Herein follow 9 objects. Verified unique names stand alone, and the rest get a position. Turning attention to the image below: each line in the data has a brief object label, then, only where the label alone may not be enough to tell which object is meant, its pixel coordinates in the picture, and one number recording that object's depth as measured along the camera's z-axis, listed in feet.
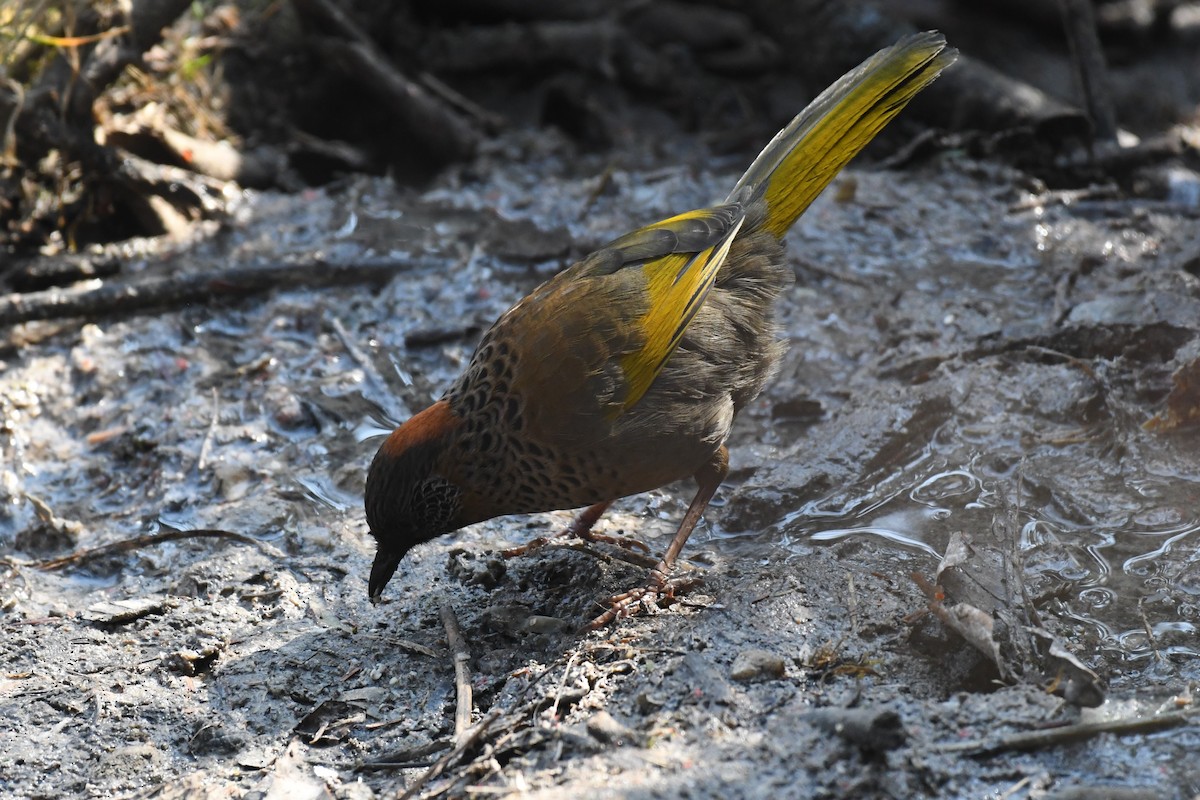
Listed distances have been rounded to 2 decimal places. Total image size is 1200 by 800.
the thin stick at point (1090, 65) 41.57
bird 23.40
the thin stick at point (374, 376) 32.64
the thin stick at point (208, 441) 29.99
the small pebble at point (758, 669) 19.56
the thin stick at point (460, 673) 19.65
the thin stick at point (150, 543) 26.61
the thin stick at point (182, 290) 35.22
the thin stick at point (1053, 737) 17.04
